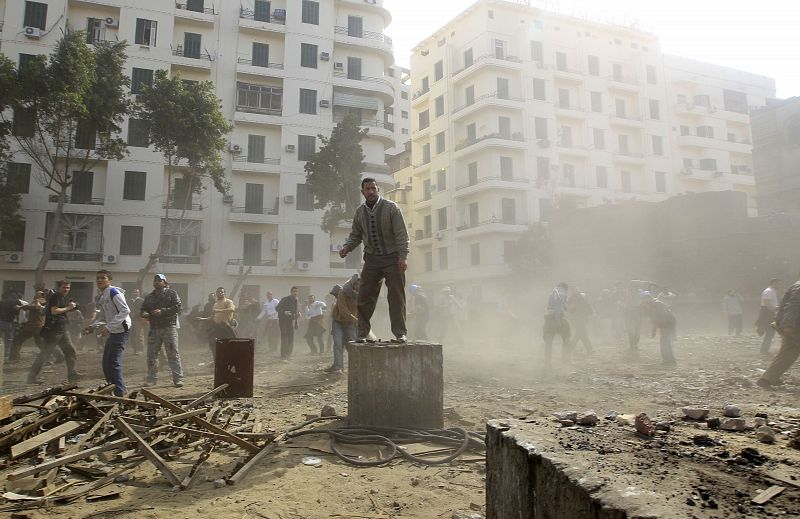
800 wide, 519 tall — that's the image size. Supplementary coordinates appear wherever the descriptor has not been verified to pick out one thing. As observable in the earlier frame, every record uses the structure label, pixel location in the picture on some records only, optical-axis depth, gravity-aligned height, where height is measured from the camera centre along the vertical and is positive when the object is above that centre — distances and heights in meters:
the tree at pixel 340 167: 25.94 +8.20
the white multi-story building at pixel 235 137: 27.22 +12.00
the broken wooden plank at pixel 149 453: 3.47 -1.08
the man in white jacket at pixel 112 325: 6.96 -0.14
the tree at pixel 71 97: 20.66 +9.84
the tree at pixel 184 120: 22.45 +9.44
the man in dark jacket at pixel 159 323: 8.70 -0.13
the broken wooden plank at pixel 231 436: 4.12 -1.07
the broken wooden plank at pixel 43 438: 3.85 -1.06
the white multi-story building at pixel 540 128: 36.88 +16.18
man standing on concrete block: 5.62 +0.73
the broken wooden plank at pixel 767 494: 1.51 -0.59
